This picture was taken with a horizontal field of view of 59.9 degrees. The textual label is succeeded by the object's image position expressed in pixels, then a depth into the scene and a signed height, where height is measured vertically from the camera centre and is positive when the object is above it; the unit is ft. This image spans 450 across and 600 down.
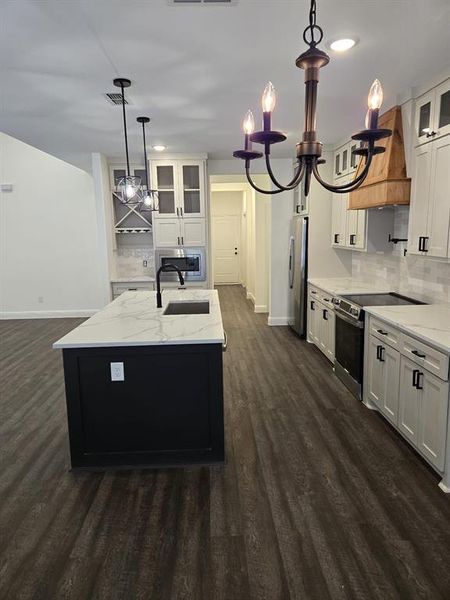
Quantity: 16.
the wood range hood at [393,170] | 11.07 +1.95
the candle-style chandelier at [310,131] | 4.68 +1.34
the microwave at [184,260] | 18.83 -0.85
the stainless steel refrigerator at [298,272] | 17.61 -1.44
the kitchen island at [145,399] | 8.29 -3.35
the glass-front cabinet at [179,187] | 18.42 +2.61
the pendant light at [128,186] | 11.19 +1.64
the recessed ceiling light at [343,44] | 7.66 +3.86
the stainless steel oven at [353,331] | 11.47 -2.82
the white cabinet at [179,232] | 18.66 +0.50
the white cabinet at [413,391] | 7.55 -3.40
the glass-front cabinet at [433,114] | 9.25 +3.08
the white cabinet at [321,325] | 14.43 -3.38
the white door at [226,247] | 36.06 -0.49
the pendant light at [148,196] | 12.71 +1.73
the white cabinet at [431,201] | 9.36 +0.95
